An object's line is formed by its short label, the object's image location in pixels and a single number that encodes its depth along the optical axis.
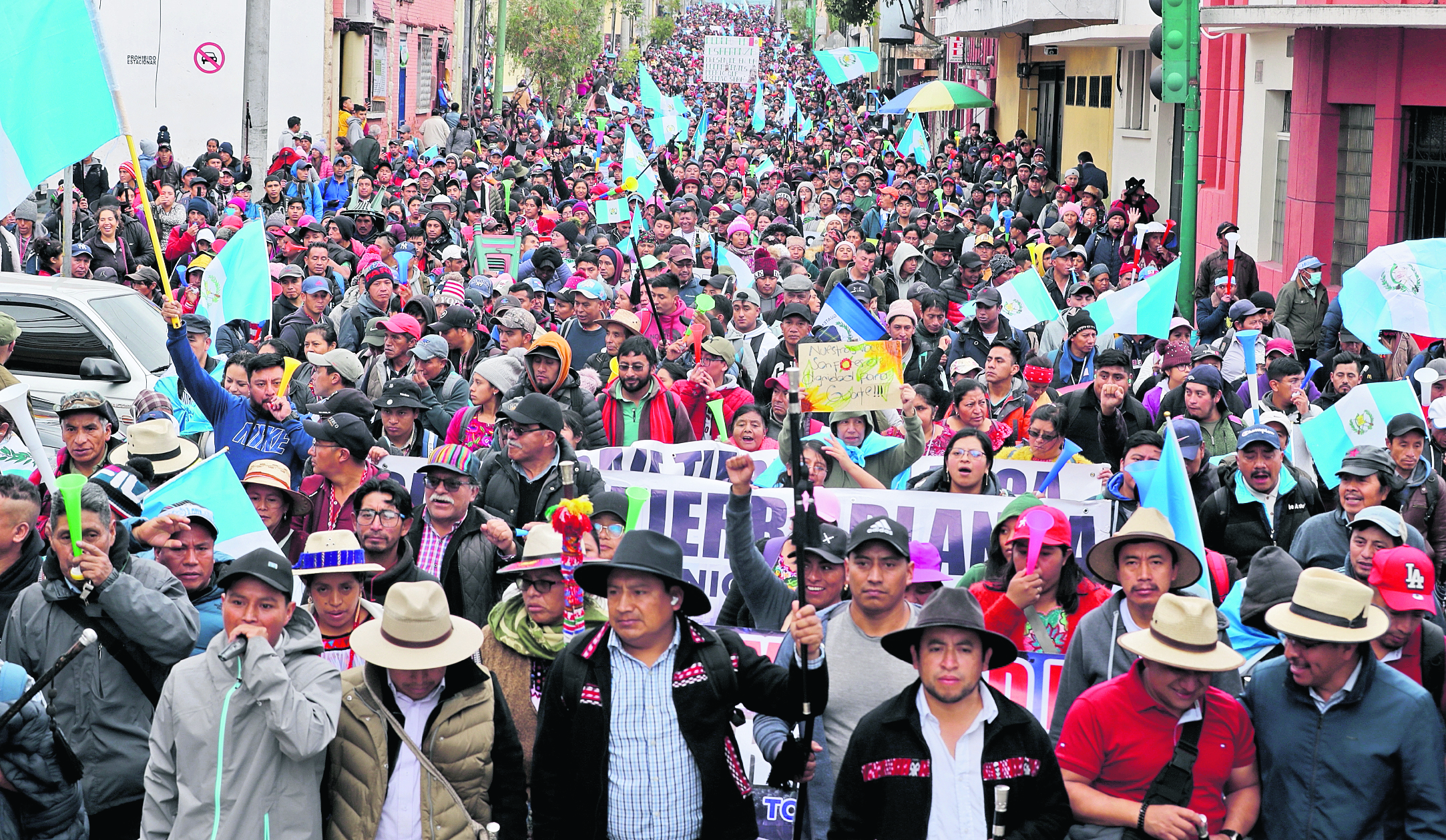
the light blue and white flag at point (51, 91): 8.25
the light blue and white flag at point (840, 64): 35.62
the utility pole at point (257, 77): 21.48
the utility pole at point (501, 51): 45.88
